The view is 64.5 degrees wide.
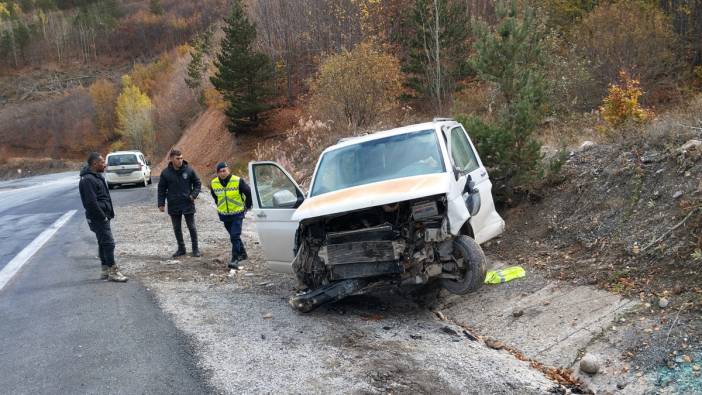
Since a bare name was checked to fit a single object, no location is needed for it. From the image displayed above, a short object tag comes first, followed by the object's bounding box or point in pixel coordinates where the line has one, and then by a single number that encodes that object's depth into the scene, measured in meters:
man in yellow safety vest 8.83
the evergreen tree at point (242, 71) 35.31
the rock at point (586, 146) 9.86
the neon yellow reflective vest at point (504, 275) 6.80
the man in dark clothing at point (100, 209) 7.79
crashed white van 5.60
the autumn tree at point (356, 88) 21.83
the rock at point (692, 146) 6.97
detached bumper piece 5.84
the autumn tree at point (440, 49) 25.16
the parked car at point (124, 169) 25.03
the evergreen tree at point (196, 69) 52.97
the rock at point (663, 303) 4.98
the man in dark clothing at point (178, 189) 9.53
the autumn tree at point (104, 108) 97.94
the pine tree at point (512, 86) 8.71
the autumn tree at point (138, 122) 69.06
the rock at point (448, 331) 5.52
